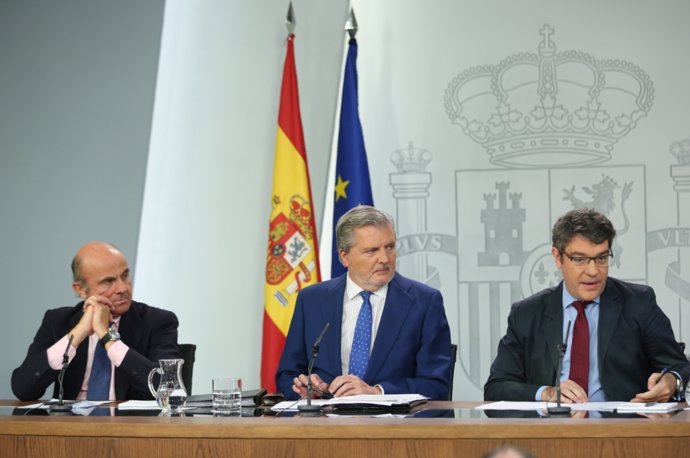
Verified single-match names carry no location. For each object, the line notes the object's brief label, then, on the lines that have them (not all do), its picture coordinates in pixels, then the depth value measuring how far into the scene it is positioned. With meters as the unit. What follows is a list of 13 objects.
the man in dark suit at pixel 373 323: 6.26
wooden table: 4.44
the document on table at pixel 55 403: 5.72
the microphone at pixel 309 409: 5.05
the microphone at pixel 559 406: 4.85
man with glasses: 5.86
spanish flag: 8.59
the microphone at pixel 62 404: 5.47
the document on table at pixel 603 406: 4.94
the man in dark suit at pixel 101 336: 6.19
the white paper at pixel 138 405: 5.53
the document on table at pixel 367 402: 5.16
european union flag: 8.78
